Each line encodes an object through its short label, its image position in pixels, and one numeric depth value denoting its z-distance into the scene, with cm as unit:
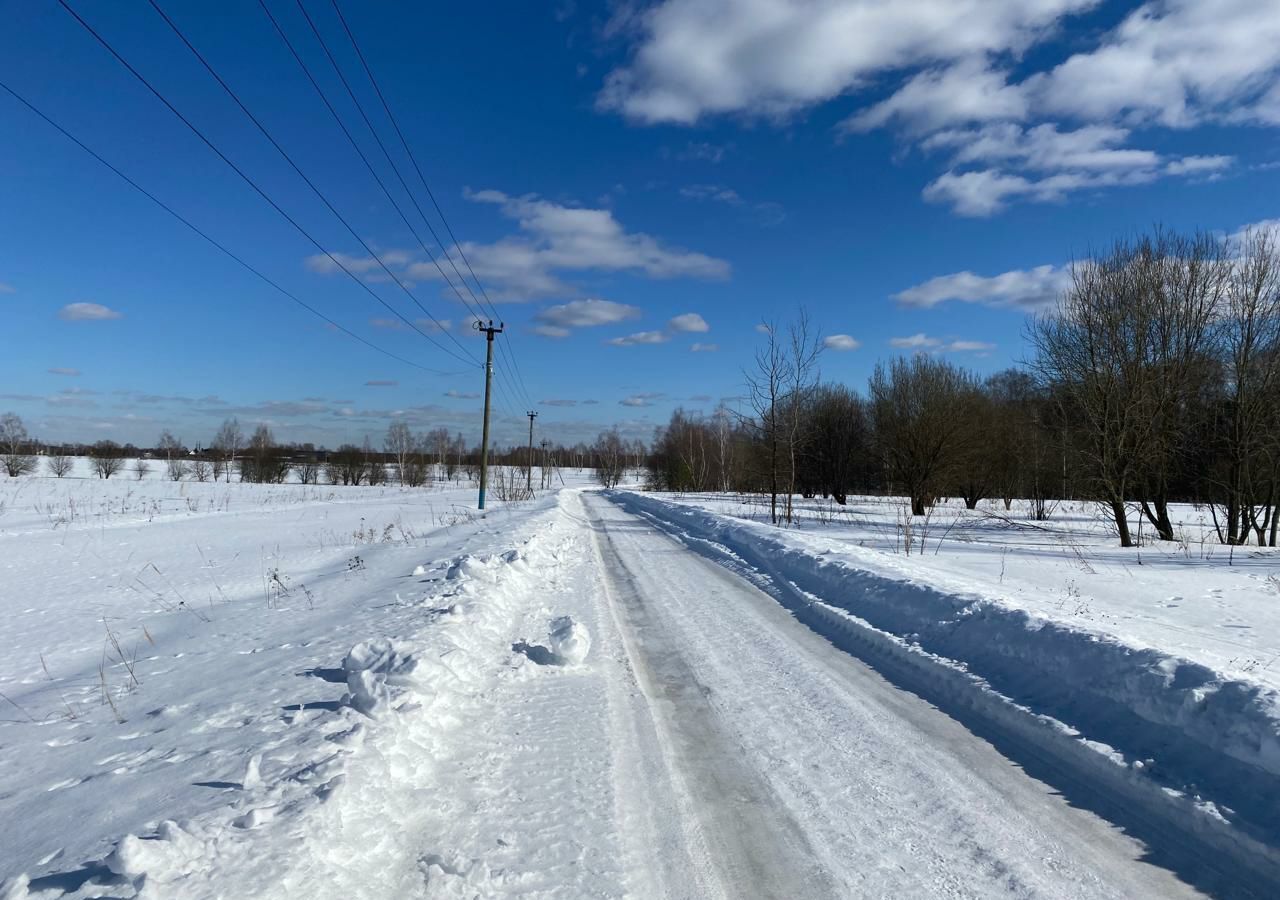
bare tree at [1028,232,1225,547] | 1977
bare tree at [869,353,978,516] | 3959
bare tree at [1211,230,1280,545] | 2033
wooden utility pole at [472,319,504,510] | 3139
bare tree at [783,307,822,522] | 2483
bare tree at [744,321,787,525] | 2511
